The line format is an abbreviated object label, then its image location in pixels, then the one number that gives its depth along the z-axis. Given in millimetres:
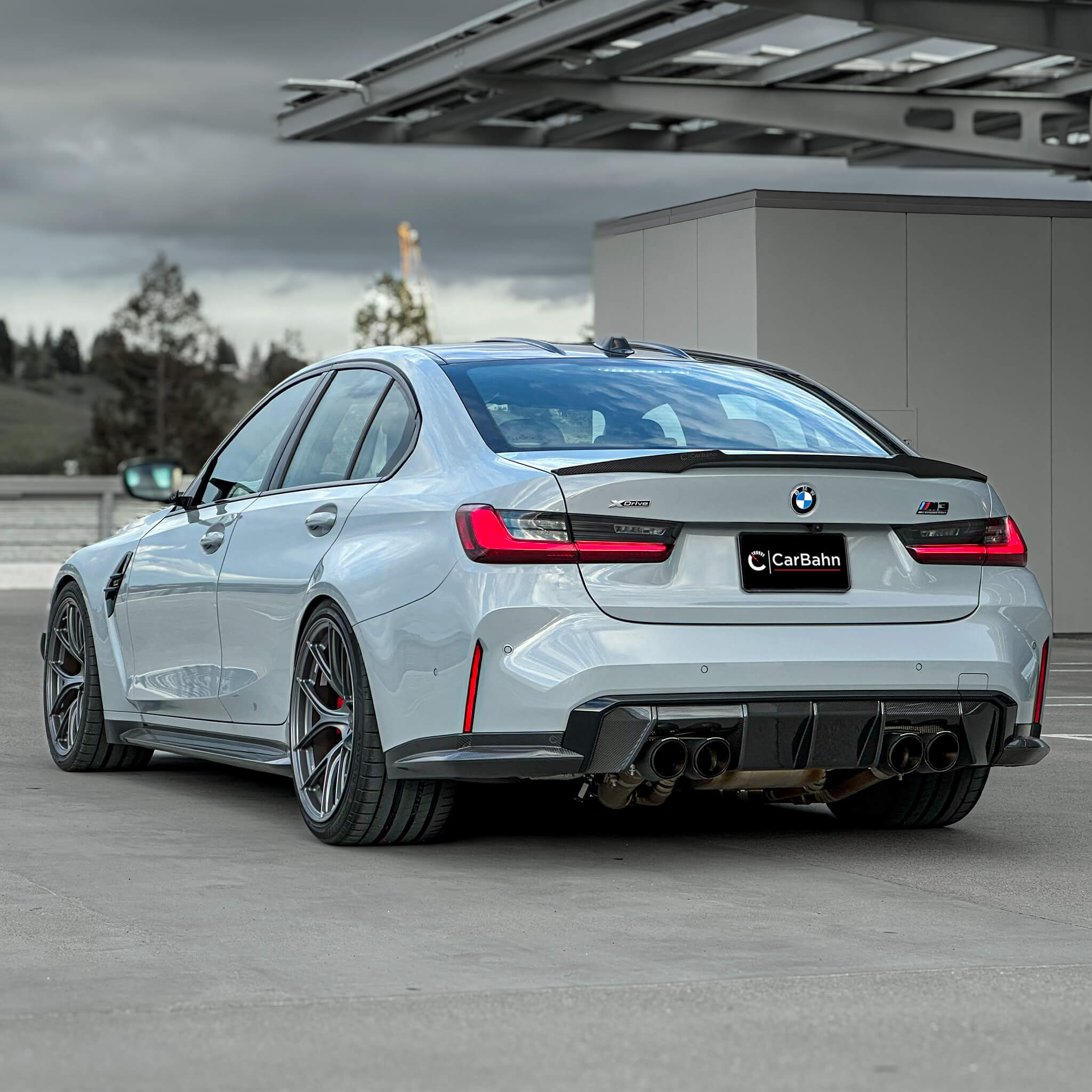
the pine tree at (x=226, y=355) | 137000
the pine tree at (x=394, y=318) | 106125
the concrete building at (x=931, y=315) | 19047
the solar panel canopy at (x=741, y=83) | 20328
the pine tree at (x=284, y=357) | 158000
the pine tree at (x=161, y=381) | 135000
